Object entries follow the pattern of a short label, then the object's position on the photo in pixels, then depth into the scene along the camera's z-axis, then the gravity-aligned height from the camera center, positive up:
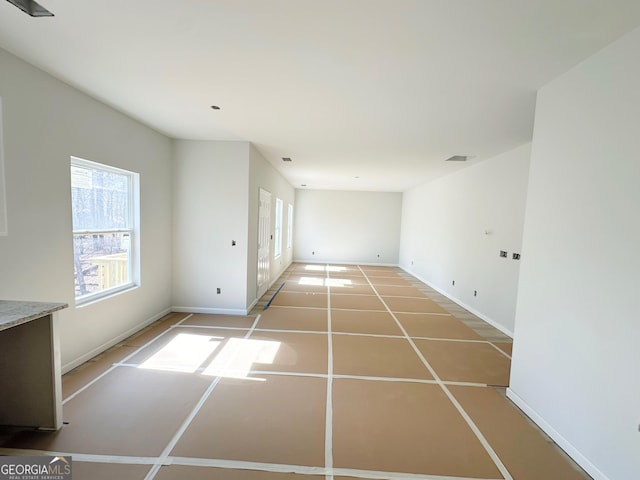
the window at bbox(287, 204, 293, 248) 9.08 -0.17
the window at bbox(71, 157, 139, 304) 2.86 -0.16
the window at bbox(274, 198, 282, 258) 7.28 -0.23
